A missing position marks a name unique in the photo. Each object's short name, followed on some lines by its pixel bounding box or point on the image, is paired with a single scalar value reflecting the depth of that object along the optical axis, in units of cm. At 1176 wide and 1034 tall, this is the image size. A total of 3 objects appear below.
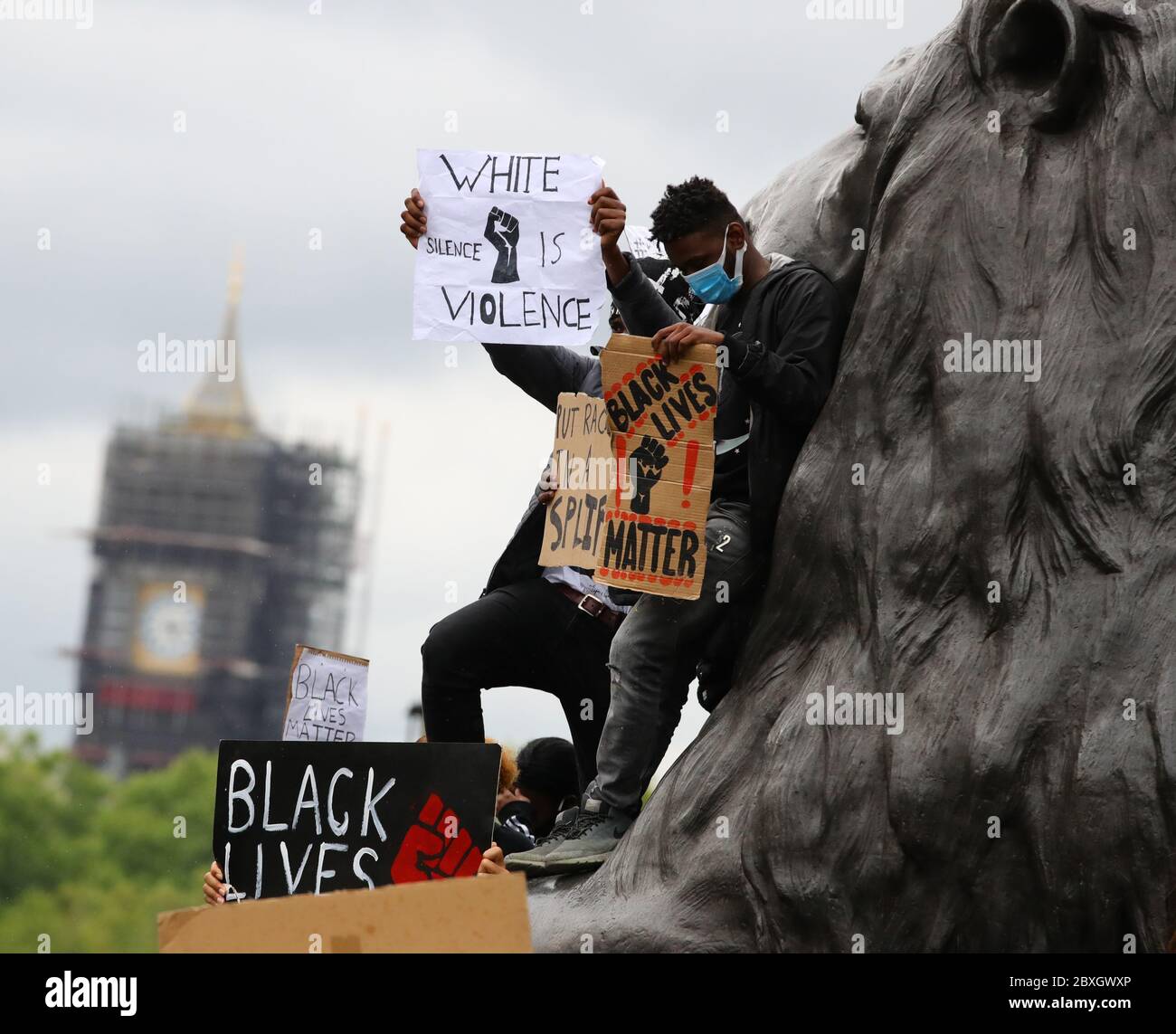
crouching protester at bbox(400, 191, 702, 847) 785
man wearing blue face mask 712
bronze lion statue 635
